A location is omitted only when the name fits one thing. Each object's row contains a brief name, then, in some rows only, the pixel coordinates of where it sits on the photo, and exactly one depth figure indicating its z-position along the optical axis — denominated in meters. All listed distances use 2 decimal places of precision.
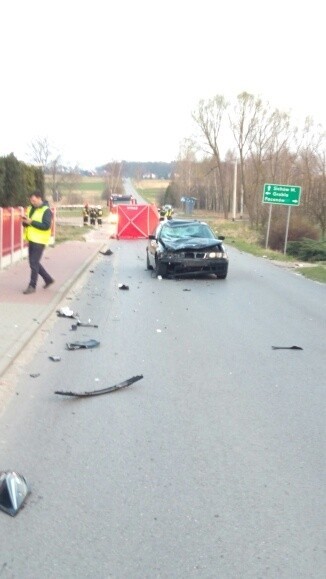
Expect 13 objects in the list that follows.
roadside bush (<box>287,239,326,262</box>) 31.55
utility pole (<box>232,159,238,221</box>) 72.45
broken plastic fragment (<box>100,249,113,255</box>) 29.96
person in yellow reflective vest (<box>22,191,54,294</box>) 13.84
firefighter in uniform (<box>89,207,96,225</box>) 52.63
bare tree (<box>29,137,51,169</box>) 62.41
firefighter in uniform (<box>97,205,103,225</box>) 53.75
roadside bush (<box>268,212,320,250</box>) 37.94
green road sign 33.78
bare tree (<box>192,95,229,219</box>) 70.44
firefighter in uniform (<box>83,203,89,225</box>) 51.12
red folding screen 41.62
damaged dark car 18.45
